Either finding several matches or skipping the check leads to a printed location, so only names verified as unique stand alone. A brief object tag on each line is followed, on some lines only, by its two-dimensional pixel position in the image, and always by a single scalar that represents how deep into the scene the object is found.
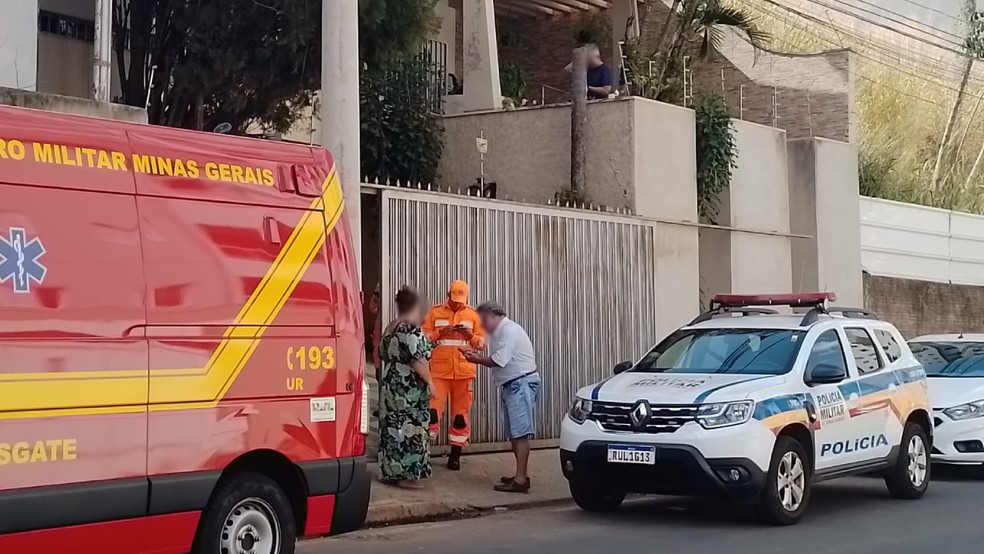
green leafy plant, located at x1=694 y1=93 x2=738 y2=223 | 17.19
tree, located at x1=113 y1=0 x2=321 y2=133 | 13.66
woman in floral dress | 10.53
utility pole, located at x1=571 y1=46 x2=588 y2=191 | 15.49
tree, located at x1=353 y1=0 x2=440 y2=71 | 13.76
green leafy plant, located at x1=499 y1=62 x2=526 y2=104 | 20.30
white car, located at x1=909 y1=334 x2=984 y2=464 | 13.01
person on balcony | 17.11
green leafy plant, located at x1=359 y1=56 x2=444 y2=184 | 16.69
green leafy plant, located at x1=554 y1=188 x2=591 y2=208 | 15.36
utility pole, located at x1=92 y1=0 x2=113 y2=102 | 12.24
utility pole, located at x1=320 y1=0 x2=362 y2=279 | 10.26
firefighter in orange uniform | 11.54
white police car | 9.38
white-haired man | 11.32
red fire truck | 5.98
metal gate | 12.41
